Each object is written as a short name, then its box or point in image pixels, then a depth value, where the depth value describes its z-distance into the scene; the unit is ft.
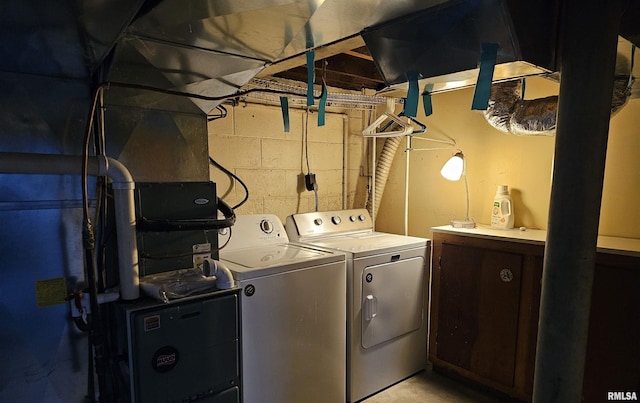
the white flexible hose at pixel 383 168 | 10.67
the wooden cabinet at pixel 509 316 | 6.29
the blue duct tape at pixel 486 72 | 4.01
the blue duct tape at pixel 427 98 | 5.33
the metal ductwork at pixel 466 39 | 3.80
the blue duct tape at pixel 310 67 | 4.95
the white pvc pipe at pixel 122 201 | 4.64
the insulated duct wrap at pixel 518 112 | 7.01
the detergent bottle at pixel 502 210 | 8.47
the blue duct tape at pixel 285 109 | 5.88
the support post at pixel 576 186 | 3.78
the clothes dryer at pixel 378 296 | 7.68
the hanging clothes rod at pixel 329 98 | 8.30
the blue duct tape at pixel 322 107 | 5.30
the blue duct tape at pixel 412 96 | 4.80
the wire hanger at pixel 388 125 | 8.66
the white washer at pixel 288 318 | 6.20
